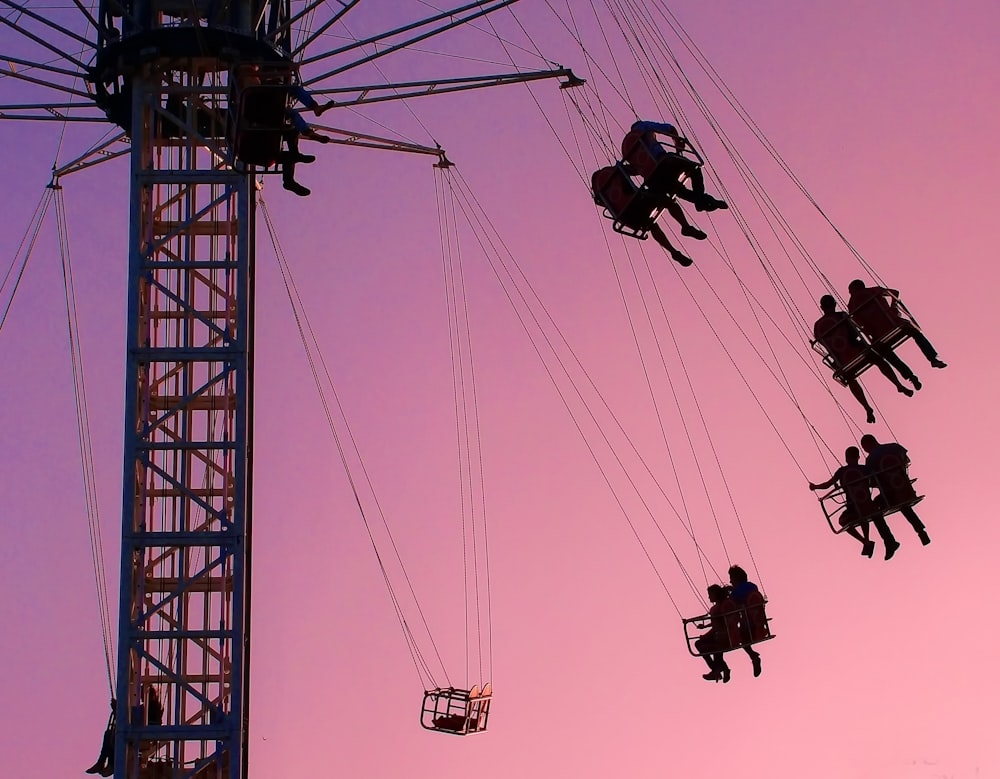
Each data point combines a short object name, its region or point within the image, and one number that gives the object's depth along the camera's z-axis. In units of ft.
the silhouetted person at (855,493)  83.15
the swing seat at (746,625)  85.35
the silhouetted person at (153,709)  90.53
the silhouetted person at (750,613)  85.35
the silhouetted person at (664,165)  83.76
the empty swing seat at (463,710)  95.04
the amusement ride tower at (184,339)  89.56
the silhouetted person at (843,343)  84.17
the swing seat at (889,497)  82.74
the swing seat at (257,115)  82.89
